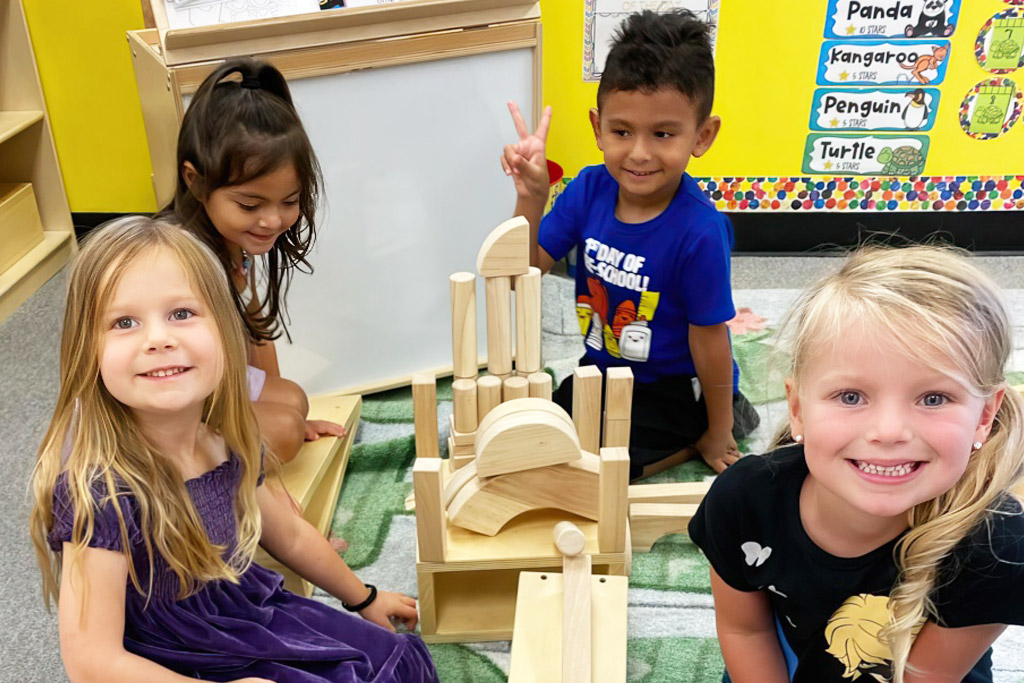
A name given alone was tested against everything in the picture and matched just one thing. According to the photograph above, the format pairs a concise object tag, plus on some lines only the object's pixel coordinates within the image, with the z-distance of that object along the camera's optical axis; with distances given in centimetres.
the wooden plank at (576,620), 85
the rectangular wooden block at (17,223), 188
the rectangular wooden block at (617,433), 109
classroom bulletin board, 179
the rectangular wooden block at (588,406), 107
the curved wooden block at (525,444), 99
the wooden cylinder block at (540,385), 106
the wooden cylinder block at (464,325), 104
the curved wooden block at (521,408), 100
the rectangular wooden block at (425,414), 111
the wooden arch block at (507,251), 100
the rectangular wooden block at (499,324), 104
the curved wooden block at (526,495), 102
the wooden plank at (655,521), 125
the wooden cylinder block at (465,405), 108
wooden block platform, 104
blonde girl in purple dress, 80
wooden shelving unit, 185
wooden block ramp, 119
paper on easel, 133
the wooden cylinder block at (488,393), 107
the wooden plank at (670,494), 128
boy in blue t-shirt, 122
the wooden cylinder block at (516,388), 107
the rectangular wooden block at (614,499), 99
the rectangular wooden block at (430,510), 98
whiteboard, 142
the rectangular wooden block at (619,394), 104
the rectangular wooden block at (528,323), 104
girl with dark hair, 112
